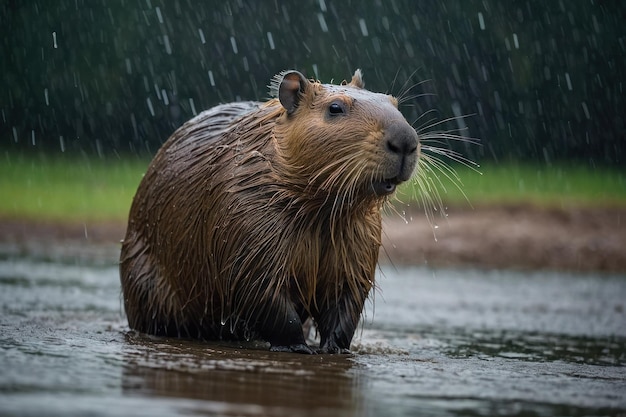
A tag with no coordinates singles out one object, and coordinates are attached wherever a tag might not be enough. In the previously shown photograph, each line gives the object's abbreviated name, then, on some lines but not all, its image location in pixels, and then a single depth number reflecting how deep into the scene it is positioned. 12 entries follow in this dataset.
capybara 5.26
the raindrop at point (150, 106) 22.34
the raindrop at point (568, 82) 21.61
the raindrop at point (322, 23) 22.01
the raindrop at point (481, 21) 21.38
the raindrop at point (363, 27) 21.20
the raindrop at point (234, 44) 21.77
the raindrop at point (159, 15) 22.67
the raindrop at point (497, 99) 21.47
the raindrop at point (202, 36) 22.20
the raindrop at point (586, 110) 21.38
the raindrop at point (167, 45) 22.01
